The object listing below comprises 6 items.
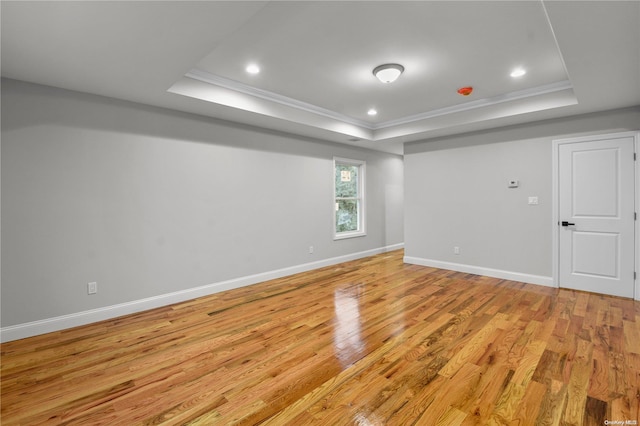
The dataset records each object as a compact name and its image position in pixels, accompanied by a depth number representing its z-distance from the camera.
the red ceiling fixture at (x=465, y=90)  3.80
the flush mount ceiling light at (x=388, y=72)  3.12
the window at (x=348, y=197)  6.15
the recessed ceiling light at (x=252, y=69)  3.20
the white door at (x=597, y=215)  3.78
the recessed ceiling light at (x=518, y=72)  3.30
